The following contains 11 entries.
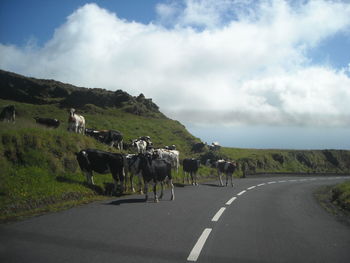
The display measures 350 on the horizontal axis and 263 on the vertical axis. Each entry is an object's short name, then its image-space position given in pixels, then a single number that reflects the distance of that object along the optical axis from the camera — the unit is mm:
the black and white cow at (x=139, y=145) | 28953
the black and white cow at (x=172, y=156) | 29238
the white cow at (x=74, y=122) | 25234
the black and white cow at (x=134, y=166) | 17486
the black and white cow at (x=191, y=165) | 26342
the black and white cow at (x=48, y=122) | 27984
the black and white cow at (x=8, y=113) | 27953
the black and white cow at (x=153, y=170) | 15227
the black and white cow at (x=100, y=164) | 17281
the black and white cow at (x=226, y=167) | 27641
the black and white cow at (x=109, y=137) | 29250
